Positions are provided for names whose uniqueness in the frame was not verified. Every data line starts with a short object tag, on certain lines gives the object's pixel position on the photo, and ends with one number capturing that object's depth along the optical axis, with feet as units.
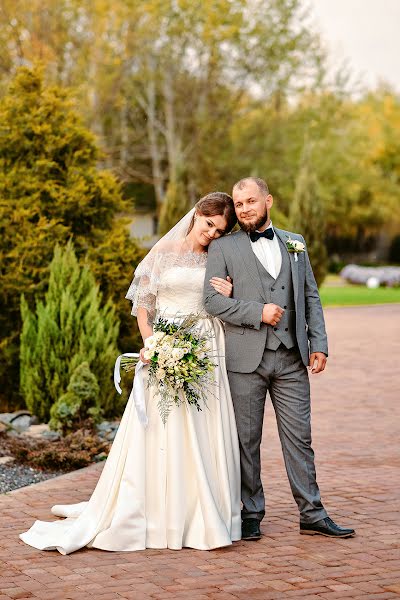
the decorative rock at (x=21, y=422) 32.78
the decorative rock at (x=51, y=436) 30.63
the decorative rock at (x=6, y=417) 33.50
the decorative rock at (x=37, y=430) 31.62
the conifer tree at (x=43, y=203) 37.11
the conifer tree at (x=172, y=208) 90.94
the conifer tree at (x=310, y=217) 107.45
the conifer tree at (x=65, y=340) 33.55
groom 19.90
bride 19.36
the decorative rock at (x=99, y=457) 28.25
